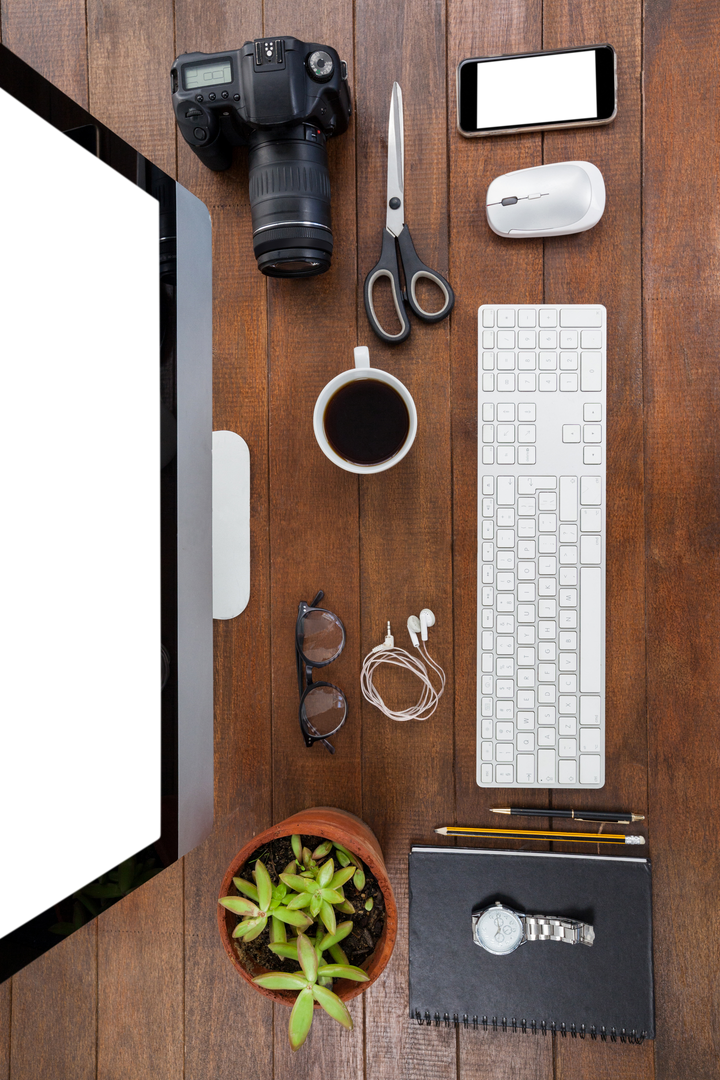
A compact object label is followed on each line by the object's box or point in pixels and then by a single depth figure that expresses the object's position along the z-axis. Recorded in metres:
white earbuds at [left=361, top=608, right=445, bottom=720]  0.80
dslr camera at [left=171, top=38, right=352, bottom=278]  0.68
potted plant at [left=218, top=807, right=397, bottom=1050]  0.65
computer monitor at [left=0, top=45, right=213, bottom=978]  0.41
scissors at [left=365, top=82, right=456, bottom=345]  0.77
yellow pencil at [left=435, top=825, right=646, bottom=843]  0.77
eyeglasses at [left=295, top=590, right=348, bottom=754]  0.80
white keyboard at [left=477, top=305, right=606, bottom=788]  0.73
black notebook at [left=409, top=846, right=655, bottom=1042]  0.75
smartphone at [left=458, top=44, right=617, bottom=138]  0.75
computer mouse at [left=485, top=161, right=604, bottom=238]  0.74
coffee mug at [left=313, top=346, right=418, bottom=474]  0.71
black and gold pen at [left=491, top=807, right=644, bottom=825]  0.77
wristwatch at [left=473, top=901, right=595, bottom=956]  0.75
